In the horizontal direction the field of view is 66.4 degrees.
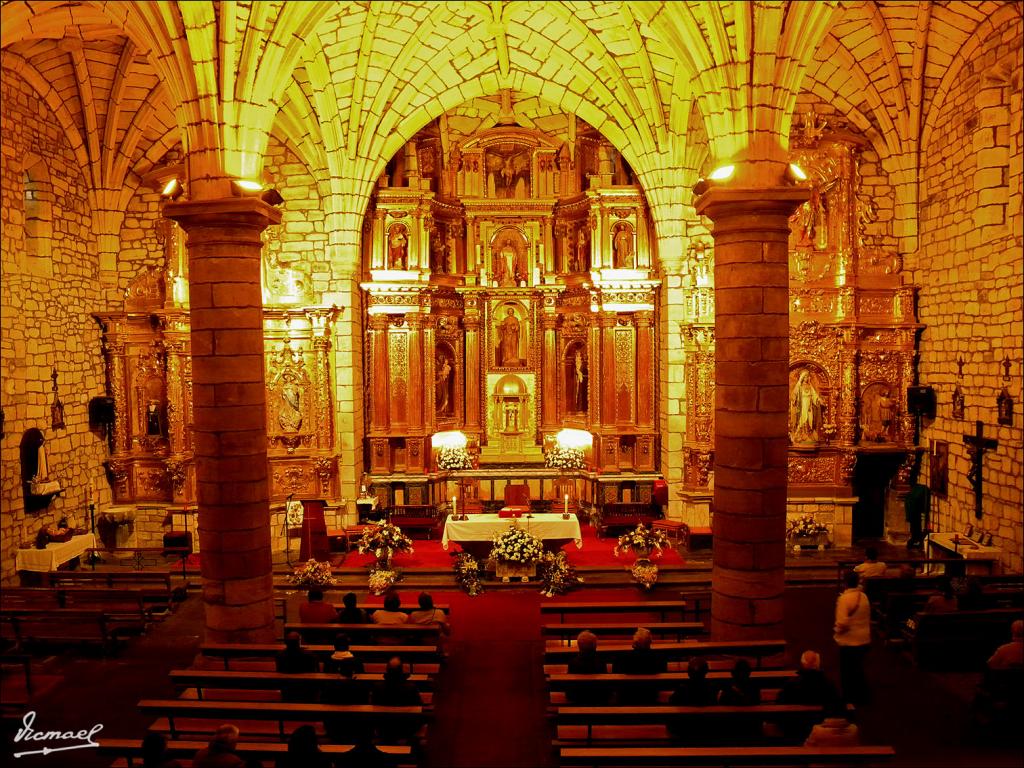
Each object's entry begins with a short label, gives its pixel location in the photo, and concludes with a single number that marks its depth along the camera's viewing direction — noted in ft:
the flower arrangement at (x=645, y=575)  43.65
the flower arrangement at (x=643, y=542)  47.34
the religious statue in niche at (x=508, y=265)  64.03
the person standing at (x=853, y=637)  28.99
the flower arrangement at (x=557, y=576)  44.11
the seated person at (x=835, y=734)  21.17
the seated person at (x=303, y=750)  18.62
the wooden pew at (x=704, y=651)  28.04
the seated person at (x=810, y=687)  23.63
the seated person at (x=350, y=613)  32.12
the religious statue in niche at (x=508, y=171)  63.57
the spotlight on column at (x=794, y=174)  31.09
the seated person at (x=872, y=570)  36.88
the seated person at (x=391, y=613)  31.78
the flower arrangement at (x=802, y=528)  51.11
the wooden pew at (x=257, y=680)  25.50
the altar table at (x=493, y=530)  48.01
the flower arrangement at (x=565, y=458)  61.05
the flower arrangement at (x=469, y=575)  44.86
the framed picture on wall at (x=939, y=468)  49.01
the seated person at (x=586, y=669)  25.94
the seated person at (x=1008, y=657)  26.81
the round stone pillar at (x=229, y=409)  31.42
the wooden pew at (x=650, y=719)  22.45
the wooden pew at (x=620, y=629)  31.12
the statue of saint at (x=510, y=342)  64.64
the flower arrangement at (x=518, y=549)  45.37
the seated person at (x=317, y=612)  33.19
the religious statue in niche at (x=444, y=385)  63.98
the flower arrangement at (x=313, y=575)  44.27
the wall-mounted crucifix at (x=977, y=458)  43.65
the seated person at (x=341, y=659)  25.44
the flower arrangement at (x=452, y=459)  60.39
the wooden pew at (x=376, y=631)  30.91
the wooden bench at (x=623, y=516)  56.59
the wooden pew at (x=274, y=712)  23.18
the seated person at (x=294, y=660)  26.22
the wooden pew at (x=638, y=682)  25.00
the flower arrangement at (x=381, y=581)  43.97
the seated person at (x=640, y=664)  25.71
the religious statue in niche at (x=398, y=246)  60.03
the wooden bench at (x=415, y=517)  57.36
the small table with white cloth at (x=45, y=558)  44.11
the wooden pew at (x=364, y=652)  28.71
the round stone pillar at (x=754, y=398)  30.71
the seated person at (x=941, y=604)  32.99
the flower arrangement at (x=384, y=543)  47.73
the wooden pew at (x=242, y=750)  21.63
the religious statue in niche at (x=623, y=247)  60.13
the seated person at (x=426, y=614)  31.89
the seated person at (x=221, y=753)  19.11
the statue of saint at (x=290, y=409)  56.95
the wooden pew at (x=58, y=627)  35.32
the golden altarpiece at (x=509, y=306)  59.77
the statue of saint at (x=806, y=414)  54.24
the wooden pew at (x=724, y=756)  20.40
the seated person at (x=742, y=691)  23.00
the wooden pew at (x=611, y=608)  33.27
